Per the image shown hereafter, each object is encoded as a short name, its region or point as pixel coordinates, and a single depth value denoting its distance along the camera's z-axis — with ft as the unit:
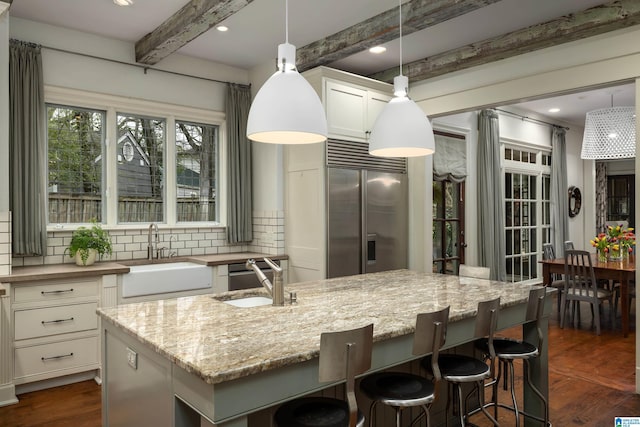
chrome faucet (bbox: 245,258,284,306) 8.43
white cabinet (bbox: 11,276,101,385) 11.64
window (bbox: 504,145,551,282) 24.82
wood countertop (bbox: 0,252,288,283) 11.62
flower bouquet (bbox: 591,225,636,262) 19.56
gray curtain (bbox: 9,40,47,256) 12.78
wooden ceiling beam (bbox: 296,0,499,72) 10.78
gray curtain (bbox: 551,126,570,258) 27.25
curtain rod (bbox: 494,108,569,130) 24.22
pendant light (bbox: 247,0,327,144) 7.32
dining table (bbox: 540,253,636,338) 17.17
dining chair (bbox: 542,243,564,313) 20.79
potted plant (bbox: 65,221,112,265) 13.25
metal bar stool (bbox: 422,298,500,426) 7.75
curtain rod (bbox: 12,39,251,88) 13.84
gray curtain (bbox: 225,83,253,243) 17.28
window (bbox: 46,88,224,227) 14.40
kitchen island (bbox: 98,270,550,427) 5.23
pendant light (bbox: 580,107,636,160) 18.86
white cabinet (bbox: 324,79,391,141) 15.52
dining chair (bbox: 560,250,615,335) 17.87
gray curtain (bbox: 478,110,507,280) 22.04
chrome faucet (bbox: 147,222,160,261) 15.52
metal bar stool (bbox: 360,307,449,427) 6.82
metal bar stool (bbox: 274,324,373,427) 5.73
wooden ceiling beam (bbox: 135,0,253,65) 11.16
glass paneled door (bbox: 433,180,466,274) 20.61
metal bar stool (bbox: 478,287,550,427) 8.86
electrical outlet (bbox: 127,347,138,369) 6.89
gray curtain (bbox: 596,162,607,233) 33.63
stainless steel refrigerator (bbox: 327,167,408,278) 15.51
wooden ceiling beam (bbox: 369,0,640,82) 11.89
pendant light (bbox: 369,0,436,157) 9.23
